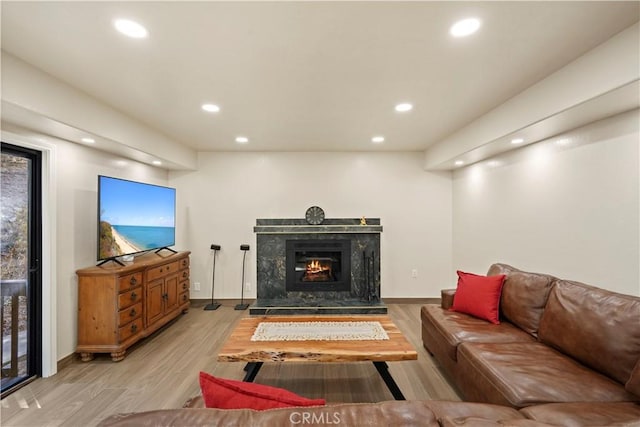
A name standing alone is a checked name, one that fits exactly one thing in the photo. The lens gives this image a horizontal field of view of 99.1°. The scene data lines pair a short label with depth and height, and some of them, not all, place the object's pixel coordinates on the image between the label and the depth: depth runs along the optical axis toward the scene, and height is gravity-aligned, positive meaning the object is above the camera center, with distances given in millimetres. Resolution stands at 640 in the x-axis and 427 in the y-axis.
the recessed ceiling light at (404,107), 2602 +1054
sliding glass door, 2305 -424
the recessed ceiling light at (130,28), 1474 +1050
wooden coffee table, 1922 -982
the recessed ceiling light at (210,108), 2592 +1056
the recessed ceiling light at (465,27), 1476 +1046
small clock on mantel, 4484 -11
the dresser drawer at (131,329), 2754 -1185
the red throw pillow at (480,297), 2445 -771
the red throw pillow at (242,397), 858 -580
